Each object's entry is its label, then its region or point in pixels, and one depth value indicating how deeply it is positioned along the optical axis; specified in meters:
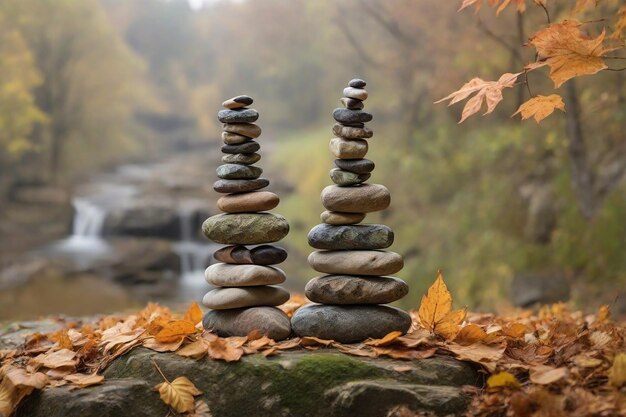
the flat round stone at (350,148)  3.62
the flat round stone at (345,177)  3.65
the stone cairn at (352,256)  3.46
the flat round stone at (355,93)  3.57
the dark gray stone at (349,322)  3.43
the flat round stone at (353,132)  3.61
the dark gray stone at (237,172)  3.73
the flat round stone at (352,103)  3.61
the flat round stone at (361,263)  3.51
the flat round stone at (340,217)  3.63
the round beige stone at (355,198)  3.60
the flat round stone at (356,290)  3.47
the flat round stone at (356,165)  3.63
